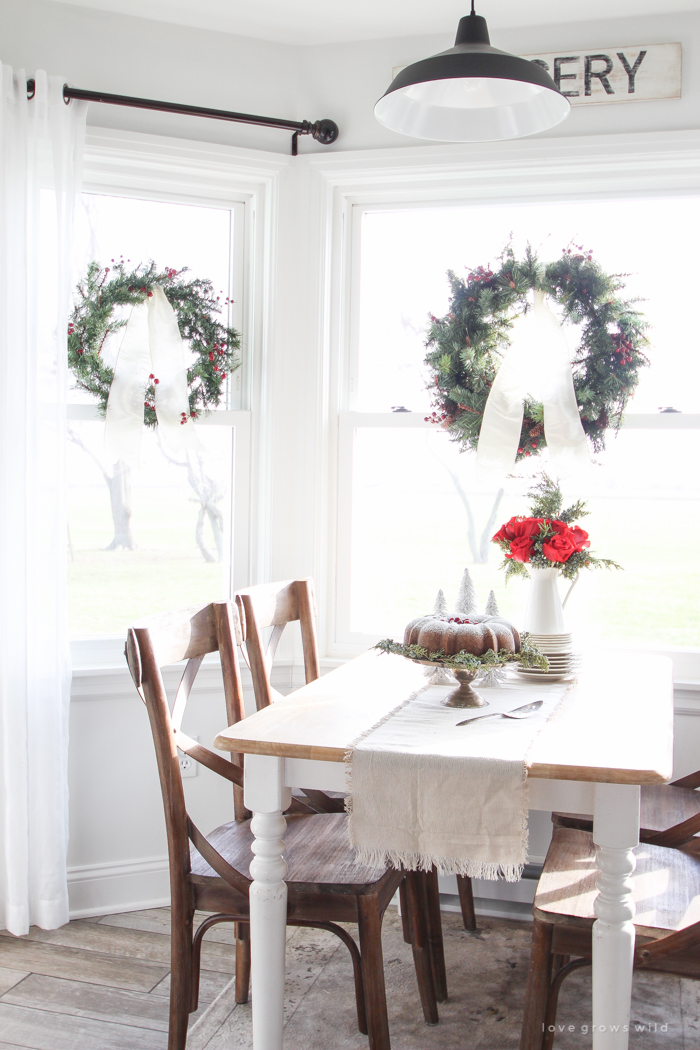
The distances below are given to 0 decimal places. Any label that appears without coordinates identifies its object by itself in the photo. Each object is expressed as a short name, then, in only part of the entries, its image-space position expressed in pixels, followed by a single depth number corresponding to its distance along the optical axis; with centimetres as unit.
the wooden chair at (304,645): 221
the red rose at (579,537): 216
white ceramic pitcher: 219
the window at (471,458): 272
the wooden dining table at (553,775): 147
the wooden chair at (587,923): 153
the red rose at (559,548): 214
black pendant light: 186
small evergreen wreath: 262
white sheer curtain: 249
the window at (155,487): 278
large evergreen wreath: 261
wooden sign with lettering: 260
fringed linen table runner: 149
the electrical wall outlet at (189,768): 278
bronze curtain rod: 255
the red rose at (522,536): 218
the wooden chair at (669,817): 190
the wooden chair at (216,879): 175
